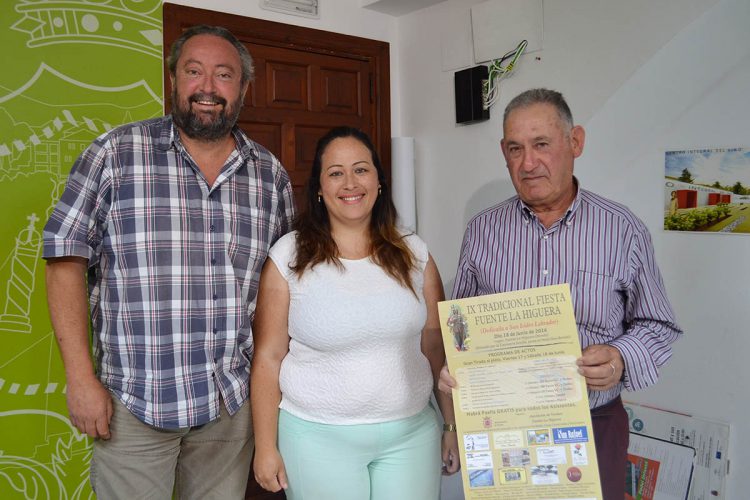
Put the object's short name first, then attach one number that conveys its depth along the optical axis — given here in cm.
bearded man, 159
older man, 149
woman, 159
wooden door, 297
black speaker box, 296
